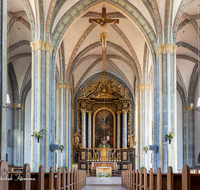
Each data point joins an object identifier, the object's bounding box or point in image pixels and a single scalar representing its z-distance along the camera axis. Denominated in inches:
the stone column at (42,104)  508.4
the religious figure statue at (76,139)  992.9
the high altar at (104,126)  973.2
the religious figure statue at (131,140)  992.1
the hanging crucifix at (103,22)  591.9
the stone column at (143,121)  787.4
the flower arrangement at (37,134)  502.0
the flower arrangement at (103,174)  764.6
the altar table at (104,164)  901.2
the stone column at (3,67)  236.8
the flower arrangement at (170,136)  506.3
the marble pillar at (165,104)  514.6
